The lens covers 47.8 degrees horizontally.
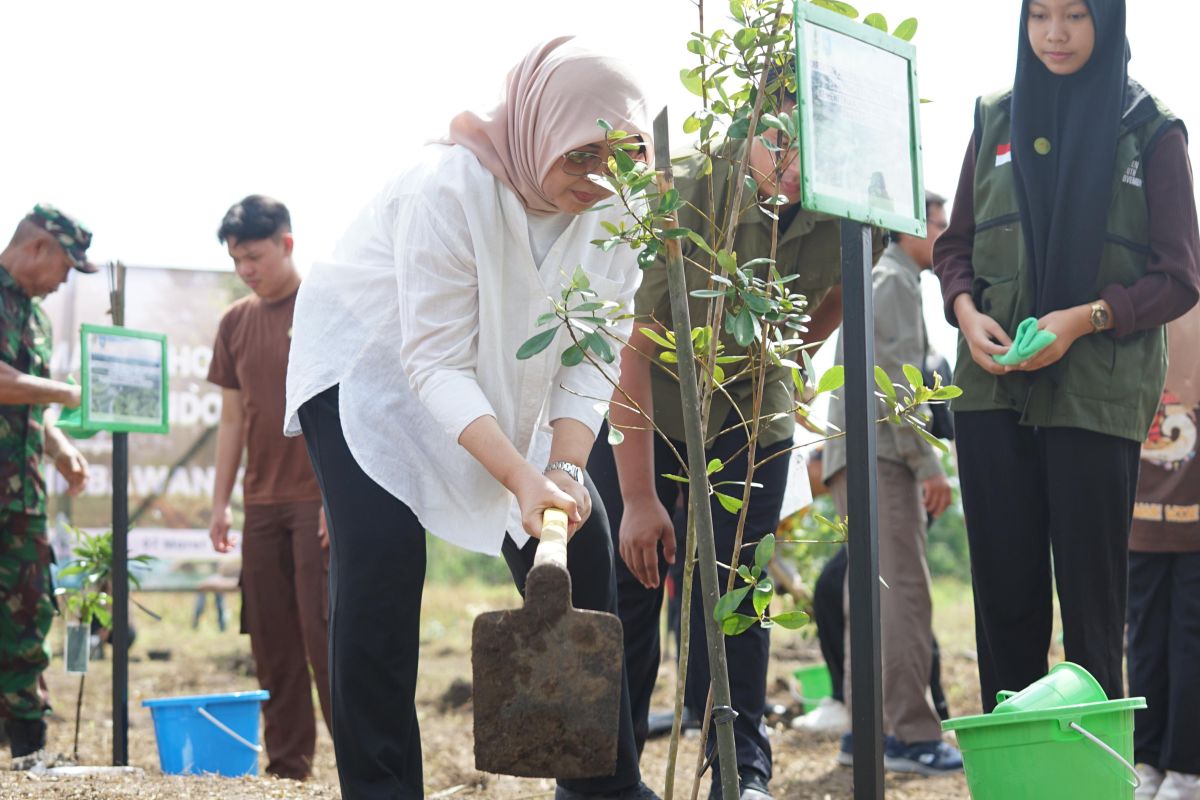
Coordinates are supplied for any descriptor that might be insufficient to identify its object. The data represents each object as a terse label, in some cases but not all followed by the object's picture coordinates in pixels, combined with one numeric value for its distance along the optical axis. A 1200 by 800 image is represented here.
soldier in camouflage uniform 4.49
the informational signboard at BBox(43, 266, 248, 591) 7.79
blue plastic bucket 4.27
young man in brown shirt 4.83
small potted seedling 4.71
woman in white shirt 2.38
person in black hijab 2.72
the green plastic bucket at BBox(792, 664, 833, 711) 6.51
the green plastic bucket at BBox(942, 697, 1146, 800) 2.16
